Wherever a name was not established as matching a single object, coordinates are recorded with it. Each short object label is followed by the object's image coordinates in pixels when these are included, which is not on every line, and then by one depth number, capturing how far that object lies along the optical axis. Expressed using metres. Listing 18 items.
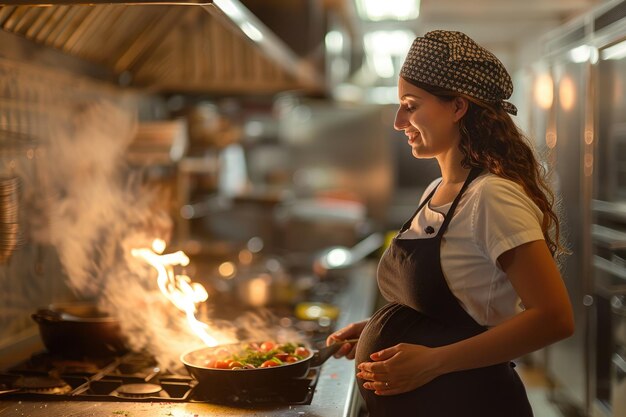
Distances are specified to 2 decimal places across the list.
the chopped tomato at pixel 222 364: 1.84
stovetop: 1.82
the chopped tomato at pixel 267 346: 2.02
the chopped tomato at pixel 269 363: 1.83
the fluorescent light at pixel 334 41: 4.46
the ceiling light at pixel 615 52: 3.25
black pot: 2.13
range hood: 2.44
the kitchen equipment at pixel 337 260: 3.72
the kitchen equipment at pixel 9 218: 2.06
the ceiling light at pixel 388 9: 4.06
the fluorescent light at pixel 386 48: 5.21
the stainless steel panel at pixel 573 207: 3.88
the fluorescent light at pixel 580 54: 3.68
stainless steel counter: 1.72
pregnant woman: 1.43
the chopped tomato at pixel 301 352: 1.98
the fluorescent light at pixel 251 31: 2.08
